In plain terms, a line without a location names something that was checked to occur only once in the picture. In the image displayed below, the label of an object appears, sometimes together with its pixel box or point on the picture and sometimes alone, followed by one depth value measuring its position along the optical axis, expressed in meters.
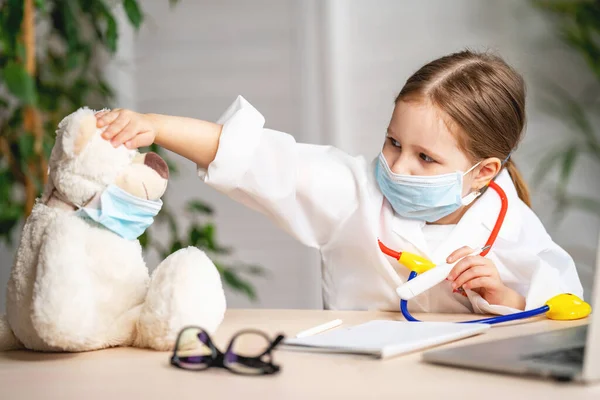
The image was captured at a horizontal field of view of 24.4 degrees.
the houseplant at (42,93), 3.15
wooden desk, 1.60
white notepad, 1.78
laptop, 1.59
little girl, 2.27
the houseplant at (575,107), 3.90
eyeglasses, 1.71
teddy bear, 1.79
